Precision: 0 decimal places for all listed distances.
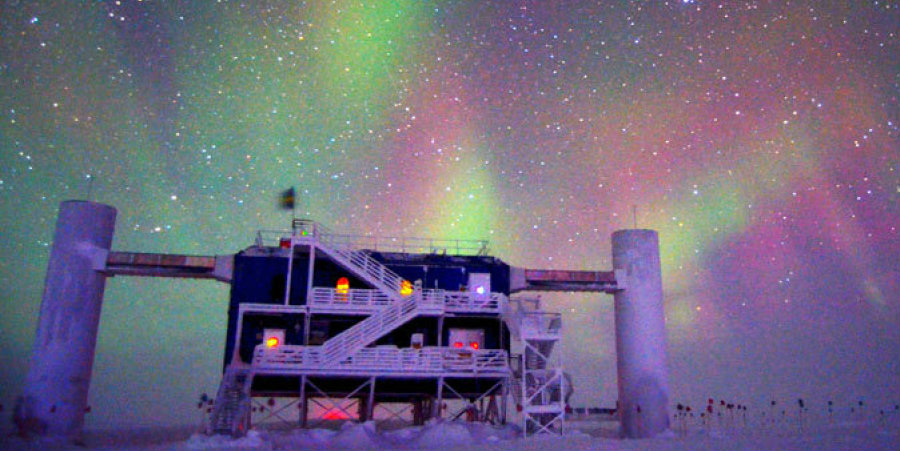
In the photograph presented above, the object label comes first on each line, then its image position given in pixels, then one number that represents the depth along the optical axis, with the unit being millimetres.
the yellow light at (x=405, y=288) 40284
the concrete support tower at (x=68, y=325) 36031
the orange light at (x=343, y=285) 40688
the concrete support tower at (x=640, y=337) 41219
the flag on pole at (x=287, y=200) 43688
